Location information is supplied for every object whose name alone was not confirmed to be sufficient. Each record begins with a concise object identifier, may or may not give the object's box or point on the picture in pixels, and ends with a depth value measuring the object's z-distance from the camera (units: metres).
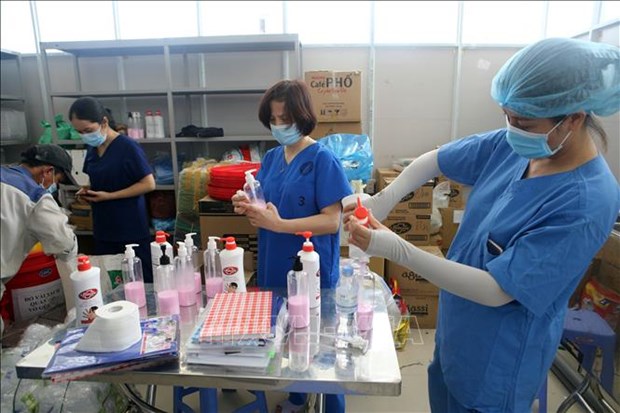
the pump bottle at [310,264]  1.17
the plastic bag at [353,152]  2.82
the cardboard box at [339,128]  3.09
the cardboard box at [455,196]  3.11
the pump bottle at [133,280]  1.33
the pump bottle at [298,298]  1.14
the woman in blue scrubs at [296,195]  1.48
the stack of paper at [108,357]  0.95
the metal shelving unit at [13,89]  3.59
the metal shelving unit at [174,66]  3.16
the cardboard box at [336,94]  3.01
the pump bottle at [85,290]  1.15
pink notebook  1.00
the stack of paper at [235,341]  0.98
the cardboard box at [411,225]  2.96
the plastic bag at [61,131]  3.38
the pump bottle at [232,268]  1.30
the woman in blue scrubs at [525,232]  0.86
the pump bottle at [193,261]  1.39
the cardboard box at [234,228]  2.50
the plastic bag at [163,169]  3.39
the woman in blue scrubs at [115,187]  2.18
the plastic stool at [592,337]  1.89
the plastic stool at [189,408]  1.66
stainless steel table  0.96
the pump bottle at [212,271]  1.40
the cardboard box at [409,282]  2.87
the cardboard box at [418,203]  2.93
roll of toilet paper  0.97
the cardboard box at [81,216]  3.36
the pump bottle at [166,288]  1.27
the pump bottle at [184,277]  1.34
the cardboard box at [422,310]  2.89
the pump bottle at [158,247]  1.35
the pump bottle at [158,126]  3.39
